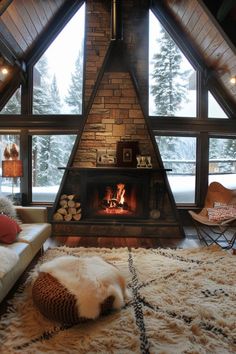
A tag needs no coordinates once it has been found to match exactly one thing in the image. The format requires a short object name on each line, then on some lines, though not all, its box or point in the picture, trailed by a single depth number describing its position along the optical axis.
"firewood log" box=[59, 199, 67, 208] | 4.60
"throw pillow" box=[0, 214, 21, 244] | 2.58
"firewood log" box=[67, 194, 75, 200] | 4.60
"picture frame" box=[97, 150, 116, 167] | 4.68
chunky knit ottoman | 1.85
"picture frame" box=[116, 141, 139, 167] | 4.62
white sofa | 2.10
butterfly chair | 3.72
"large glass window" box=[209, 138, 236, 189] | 5.29
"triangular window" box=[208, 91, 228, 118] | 5.20
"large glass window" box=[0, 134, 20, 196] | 5.13
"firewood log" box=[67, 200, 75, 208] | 4.58
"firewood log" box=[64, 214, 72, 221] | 4.52
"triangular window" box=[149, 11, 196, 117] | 5.14
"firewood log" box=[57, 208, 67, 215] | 4.55
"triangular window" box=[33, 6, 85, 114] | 5.10
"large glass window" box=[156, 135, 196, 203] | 5.21
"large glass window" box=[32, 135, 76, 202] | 5.14
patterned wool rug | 1.71
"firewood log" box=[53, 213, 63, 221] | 4.52
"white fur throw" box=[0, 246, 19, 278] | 2.01
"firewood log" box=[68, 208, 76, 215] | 4.56
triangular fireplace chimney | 4.62
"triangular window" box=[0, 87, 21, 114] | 5.05
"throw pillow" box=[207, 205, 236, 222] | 3.72
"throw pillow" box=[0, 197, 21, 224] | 3.07
